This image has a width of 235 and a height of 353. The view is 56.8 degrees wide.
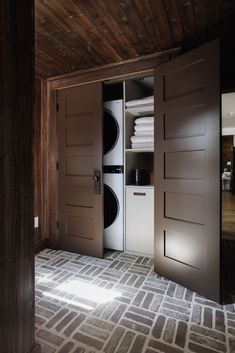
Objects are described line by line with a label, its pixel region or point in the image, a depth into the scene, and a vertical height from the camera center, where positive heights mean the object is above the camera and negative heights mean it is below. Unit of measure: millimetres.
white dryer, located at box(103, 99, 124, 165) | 2875 +527
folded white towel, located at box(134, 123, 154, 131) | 2781 +573
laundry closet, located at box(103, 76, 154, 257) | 2766 -14
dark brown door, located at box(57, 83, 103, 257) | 2730 +17
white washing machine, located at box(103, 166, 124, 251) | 2904 -510
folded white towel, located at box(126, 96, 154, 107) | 2674 +870
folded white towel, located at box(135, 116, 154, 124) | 2781 +664
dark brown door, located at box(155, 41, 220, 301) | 1820 +6
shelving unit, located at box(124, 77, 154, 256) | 2738 -405
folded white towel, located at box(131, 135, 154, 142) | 2773 +420
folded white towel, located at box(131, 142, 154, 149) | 2758 +333
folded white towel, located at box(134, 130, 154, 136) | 2785 +499
